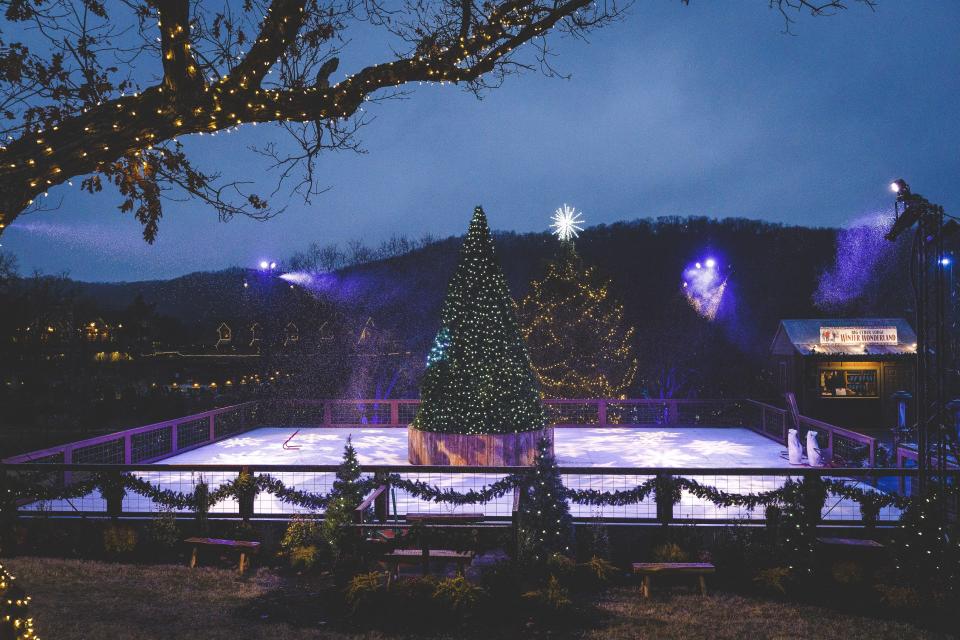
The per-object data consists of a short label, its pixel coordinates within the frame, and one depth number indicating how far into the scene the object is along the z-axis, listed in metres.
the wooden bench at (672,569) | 7.92
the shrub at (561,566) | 8.04
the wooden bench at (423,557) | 7.63
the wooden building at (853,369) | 24.94
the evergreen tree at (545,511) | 8.16
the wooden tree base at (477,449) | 14.50
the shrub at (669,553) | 8.48
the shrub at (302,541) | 8.73
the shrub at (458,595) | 7.28
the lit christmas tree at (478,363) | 14.73
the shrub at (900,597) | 7.31
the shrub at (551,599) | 7.29
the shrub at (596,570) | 8.25
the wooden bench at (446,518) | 8.63
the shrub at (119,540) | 9.30
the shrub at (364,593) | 7.43
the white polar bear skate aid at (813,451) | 14.82
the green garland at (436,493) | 9.02
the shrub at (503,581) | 7.55
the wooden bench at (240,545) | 8.81
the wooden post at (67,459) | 12.08
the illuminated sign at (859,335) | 25.23
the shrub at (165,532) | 9.38
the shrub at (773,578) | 7.92
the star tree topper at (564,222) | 25.16
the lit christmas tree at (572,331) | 29.69
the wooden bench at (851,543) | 8.20
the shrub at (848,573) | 7.92
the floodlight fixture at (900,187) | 7.98
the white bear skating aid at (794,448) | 15.34
